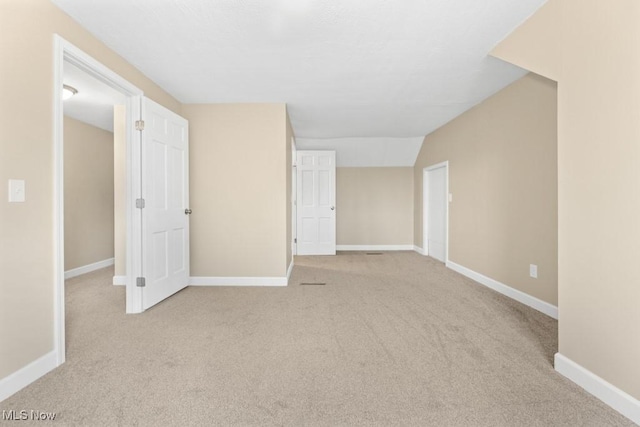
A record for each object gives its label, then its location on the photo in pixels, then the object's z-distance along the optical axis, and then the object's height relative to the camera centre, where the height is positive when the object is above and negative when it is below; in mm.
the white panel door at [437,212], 5148 -48
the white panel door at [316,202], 5938 +158
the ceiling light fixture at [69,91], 3076 +1280
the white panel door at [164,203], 2734 +78
